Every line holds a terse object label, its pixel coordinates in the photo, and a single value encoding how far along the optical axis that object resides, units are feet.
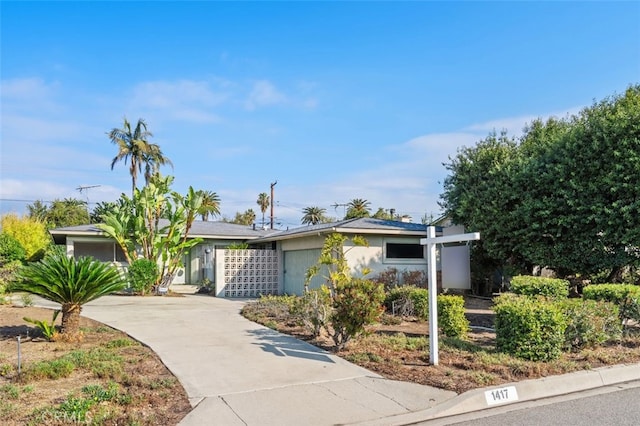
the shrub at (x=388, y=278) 50.21
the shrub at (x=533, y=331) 23.24
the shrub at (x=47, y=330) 29.14
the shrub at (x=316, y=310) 28.40
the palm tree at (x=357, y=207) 191.22
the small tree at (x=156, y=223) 63.67
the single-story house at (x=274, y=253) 52.39
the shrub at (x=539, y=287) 34.32
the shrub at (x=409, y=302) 37.24
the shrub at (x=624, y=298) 30.09
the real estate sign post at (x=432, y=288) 22.53
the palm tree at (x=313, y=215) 219.41
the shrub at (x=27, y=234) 87.71
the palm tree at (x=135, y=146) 104.63
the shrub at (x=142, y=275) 61.05
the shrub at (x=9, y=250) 77.68
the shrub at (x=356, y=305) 24.56
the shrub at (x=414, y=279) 50.85
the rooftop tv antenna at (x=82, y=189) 153.89
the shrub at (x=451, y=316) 29.17
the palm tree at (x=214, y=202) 174.84
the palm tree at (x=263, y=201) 206.90
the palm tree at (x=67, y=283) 28.84
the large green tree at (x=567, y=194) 38.55
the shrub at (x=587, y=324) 25.53
